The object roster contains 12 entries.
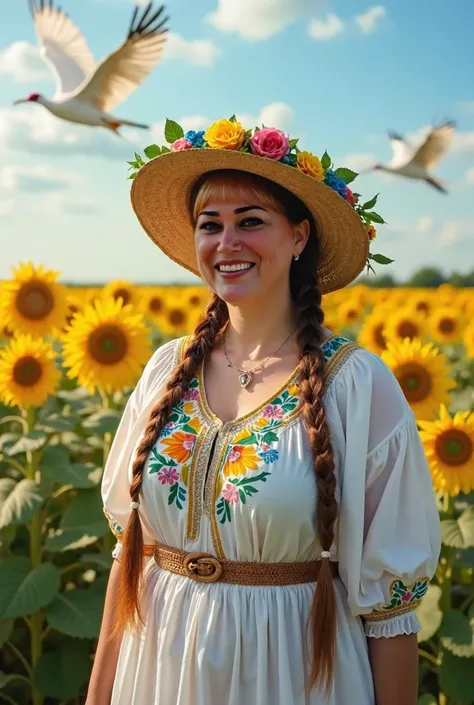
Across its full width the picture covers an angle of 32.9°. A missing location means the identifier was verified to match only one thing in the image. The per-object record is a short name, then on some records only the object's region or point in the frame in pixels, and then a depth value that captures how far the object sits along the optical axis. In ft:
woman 7.04
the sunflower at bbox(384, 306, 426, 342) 22.49
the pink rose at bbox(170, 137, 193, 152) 7.95
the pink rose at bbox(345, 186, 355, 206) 8.01
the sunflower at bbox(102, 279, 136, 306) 25.79
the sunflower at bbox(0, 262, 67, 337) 19.36
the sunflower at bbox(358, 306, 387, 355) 23.16
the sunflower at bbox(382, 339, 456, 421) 16.57
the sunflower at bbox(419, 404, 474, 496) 14.07
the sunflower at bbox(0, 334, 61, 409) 16.48
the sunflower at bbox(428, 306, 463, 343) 30.50
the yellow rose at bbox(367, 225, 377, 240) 8.38
